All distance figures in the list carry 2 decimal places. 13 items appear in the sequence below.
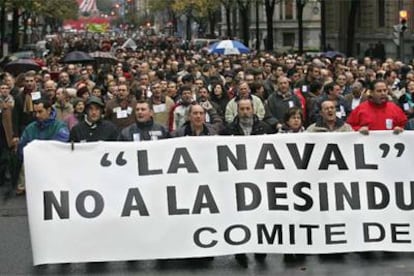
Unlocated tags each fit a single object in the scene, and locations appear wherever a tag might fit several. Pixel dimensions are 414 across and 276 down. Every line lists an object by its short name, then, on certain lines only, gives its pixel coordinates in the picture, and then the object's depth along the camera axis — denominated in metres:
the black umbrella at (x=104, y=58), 31.07
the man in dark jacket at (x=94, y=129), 12.16
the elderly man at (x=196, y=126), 10.61
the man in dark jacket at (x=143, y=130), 10.98
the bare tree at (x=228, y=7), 70.28
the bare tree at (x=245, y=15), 65.45
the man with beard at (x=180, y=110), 14.50
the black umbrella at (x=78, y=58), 29.22
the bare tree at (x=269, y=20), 58.91
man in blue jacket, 12.99
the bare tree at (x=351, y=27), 46.00
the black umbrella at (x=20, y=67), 25.77
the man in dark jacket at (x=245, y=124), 11.08
